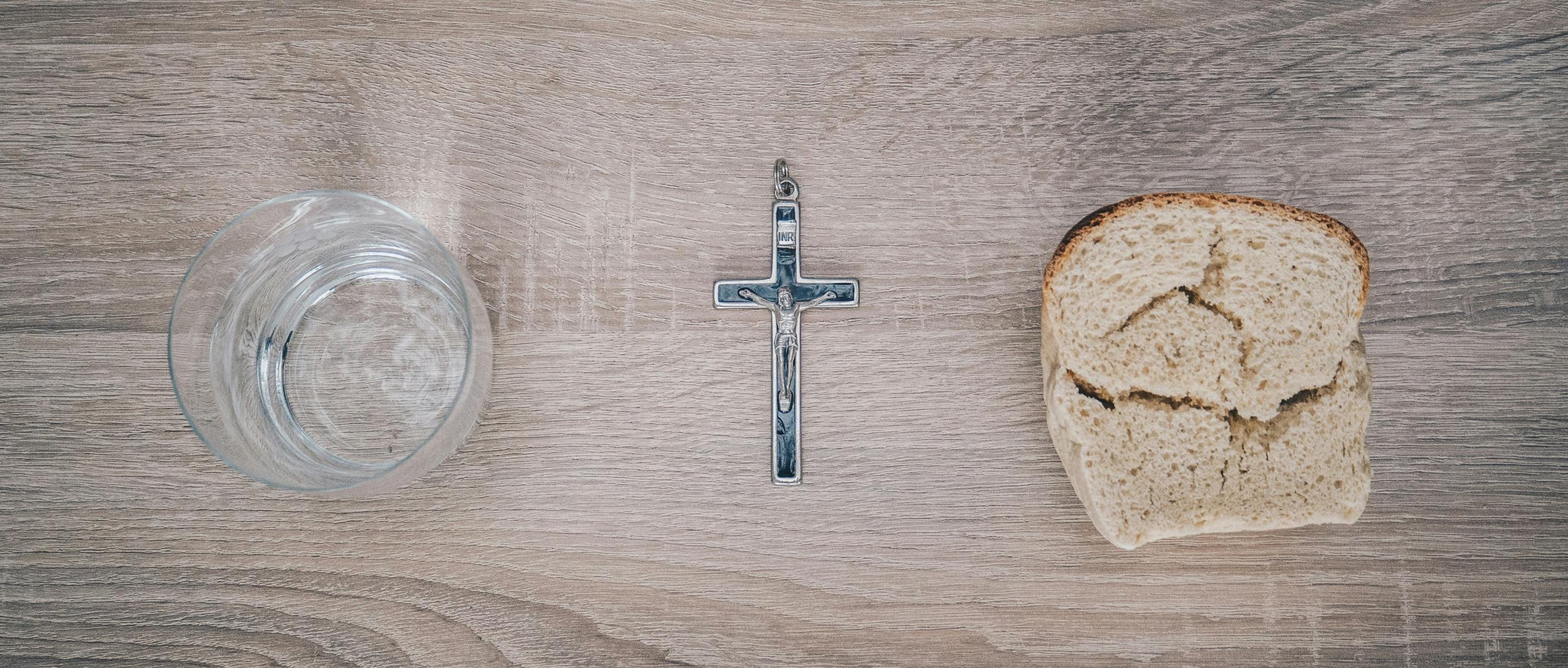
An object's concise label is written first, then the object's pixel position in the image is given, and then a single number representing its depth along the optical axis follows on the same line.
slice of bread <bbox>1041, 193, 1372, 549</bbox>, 0.42
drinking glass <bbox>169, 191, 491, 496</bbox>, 0.41
